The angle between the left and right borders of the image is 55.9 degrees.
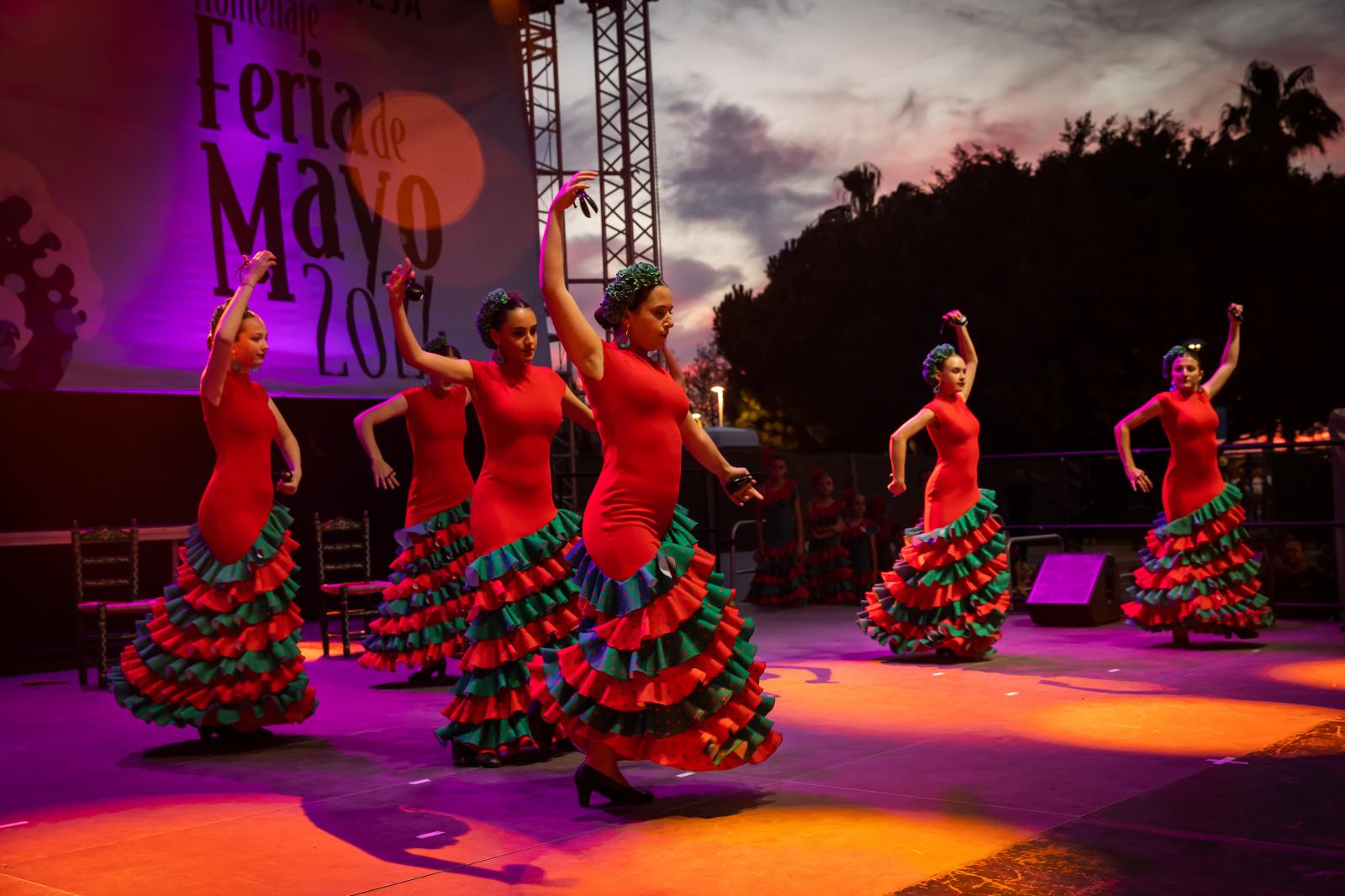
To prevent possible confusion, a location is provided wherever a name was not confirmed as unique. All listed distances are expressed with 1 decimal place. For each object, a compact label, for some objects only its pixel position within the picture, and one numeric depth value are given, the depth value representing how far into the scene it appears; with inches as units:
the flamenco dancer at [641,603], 153.4
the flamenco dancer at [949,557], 292.0
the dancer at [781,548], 460.1
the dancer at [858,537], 457.1
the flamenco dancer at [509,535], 192.4
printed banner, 338.0
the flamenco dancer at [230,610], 210.5
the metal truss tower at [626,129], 518.3
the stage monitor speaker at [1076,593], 361.1
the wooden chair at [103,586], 311.4
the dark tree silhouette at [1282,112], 1120.2
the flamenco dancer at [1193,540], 301.9
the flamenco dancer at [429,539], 275.6
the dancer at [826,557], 457.1
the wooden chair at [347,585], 340.5
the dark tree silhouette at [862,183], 1512.1
